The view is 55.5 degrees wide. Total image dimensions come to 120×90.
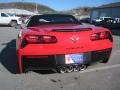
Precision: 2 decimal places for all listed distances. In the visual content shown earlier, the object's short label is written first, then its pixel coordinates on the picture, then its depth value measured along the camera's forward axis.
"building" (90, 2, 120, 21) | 22.83
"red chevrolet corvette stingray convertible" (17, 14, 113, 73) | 2.09
